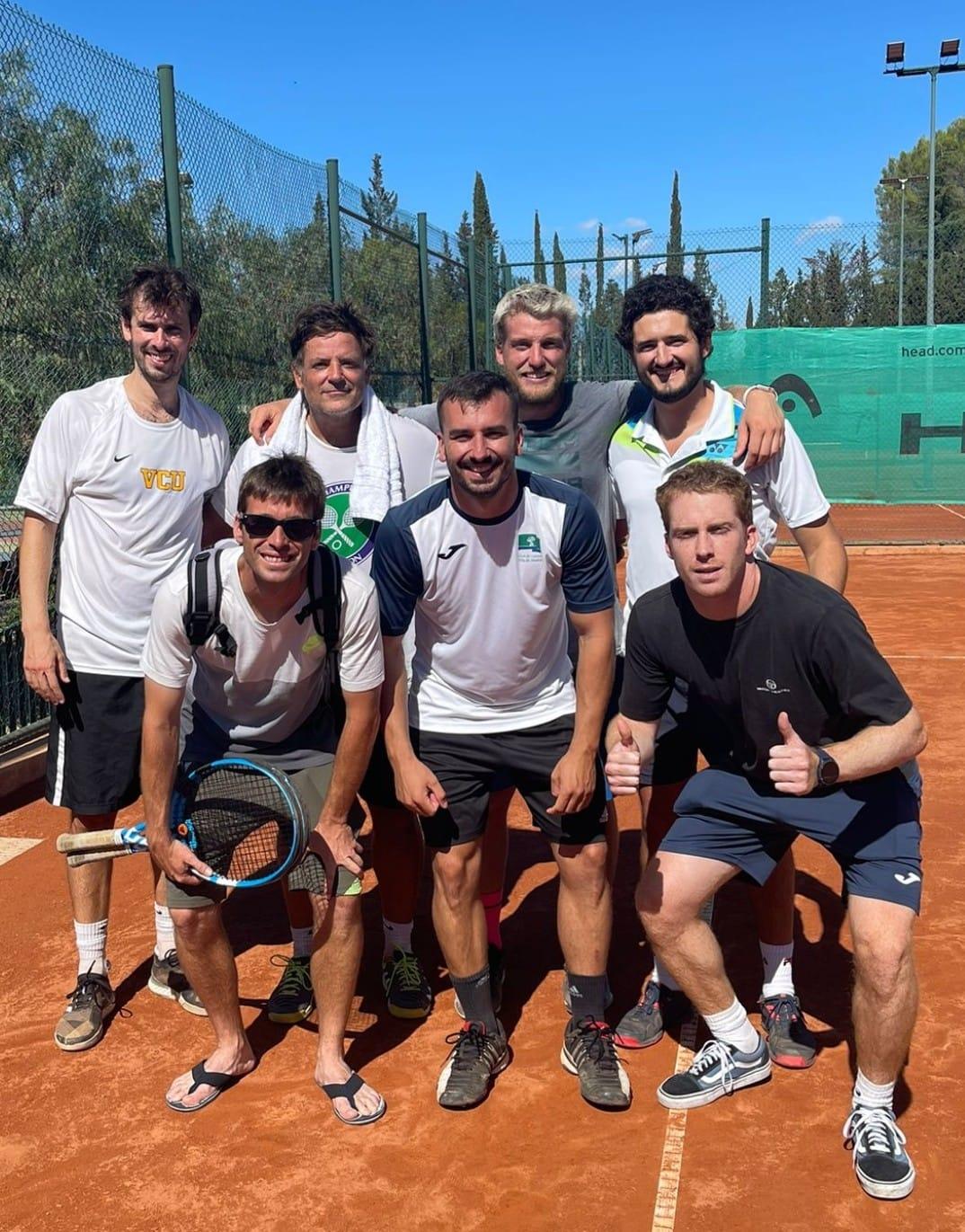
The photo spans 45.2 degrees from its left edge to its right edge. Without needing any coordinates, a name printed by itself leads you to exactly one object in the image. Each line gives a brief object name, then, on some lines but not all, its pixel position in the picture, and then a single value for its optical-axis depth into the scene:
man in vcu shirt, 3.82
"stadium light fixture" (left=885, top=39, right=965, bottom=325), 19.56
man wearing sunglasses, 3.21
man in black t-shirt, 2.99
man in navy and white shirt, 3.35
